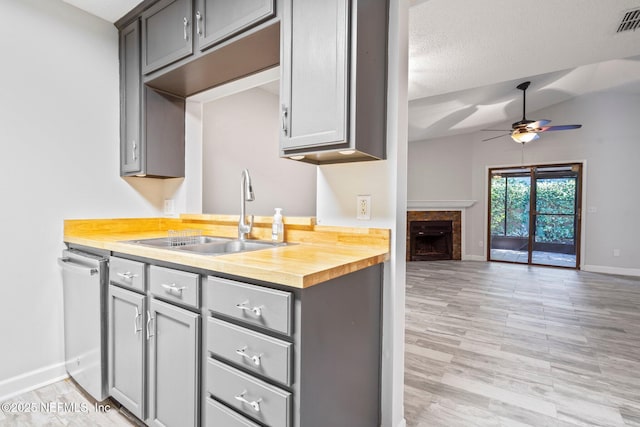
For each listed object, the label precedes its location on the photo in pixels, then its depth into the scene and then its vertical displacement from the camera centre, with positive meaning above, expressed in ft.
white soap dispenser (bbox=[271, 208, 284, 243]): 5.61 -0.38
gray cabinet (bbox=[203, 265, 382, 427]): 3.09 -1.60
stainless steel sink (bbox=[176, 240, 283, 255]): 5.68 -0.76
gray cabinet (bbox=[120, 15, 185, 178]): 6.84 +1.90
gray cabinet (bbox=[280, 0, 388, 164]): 3.78 +1.67
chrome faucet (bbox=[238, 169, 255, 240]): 5.84 +0.16
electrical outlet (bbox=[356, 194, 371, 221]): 4.83 +0.01
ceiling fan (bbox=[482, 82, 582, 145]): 14.32 +3.88
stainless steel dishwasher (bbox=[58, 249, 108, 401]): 5.42 -2.10
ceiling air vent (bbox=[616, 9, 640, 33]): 7.17 +4.56
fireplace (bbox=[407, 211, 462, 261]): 22.47 -1.77
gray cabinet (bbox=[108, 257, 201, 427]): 4.05 -2.01
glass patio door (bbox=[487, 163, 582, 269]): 19.57 -0.33
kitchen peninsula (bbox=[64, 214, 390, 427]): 3.14 -1.50
